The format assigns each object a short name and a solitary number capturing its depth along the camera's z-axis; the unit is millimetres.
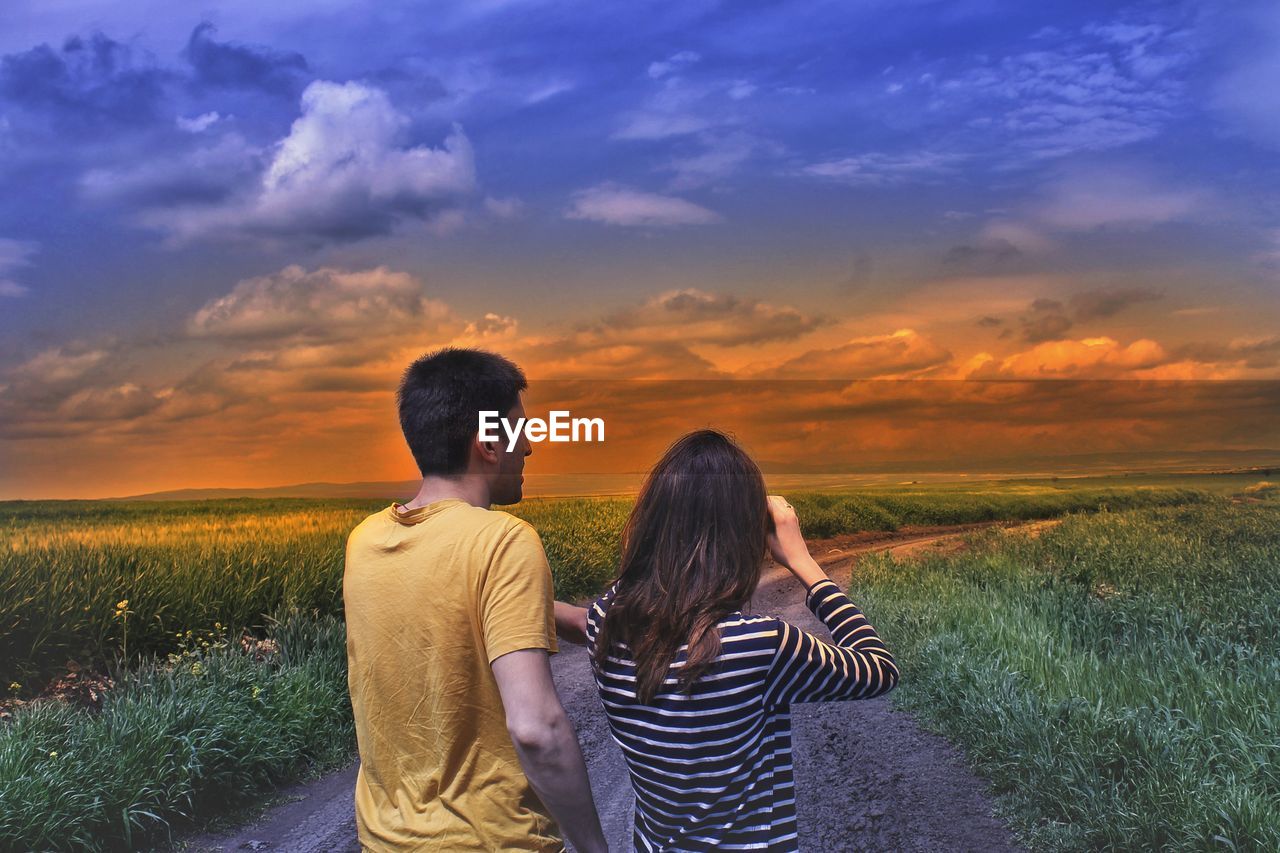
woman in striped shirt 1906
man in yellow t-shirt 1817
